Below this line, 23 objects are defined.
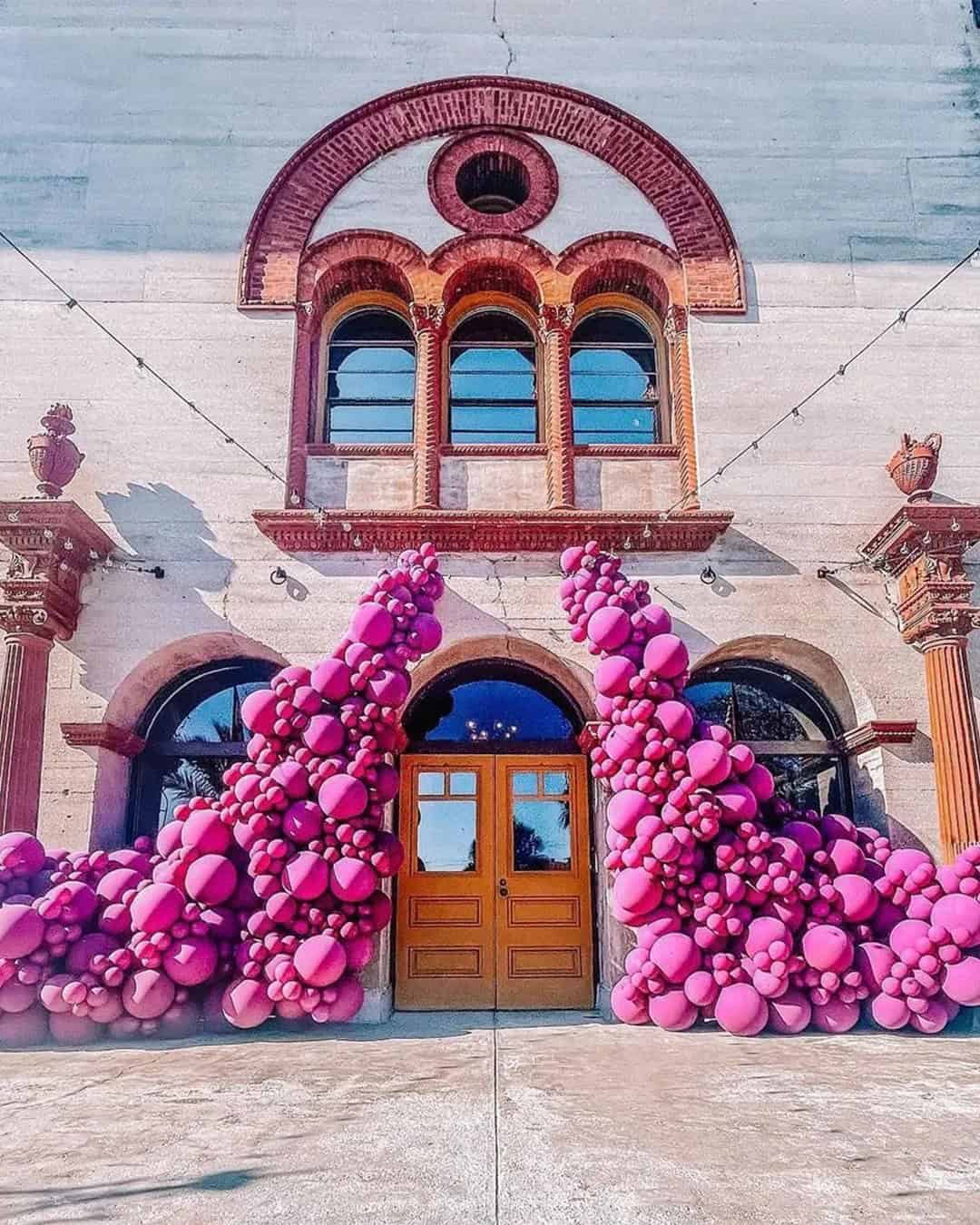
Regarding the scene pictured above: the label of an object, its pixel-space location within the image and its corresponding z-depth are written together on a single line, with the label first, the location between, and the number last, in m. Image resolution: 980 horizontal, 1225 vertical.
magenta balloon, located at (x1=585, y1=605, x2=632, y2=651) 6.29
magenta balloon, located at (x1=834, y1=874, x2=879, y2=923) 5.84
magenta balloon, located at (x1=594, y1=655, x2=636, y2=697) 6.16
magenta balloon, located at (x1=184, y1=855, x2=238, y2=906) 5.68
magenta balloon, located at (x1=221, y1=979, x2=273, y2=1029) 5.63
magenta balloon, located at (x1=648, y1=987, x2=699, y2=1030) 5.75
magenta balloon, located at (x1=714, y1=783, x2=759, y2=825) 5.80
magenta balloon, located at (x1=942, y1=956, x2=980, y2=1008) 5.59
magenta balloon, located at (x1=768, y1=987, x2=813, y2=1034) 5.66
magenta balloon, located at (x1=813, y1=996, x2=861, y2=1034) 5.70
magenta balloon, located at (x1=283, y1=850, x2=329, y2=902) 5.64
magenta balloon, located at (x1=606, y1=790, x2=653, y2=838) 5.89
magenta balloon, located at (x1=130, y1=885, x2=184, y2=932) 5.59
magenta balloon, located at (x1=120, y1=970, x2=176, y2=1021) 5.53
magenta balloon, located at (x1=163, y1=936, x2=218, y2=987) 5.57
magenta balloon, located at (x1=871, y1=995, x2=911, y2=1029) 5.66
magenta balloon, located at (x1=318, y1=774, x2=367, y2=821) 5.70
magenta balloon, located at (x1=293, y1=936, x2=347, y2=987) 5.60
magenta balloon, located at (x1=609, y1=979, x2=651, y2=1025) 5.94
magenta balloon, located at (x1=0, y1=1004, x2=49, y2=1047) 5.58
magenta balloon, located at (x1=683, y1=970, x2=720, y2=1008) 5.64
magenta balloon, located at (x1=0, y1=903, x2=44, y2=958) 5.40
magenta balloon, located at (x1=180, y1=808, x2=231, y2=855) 5.80
